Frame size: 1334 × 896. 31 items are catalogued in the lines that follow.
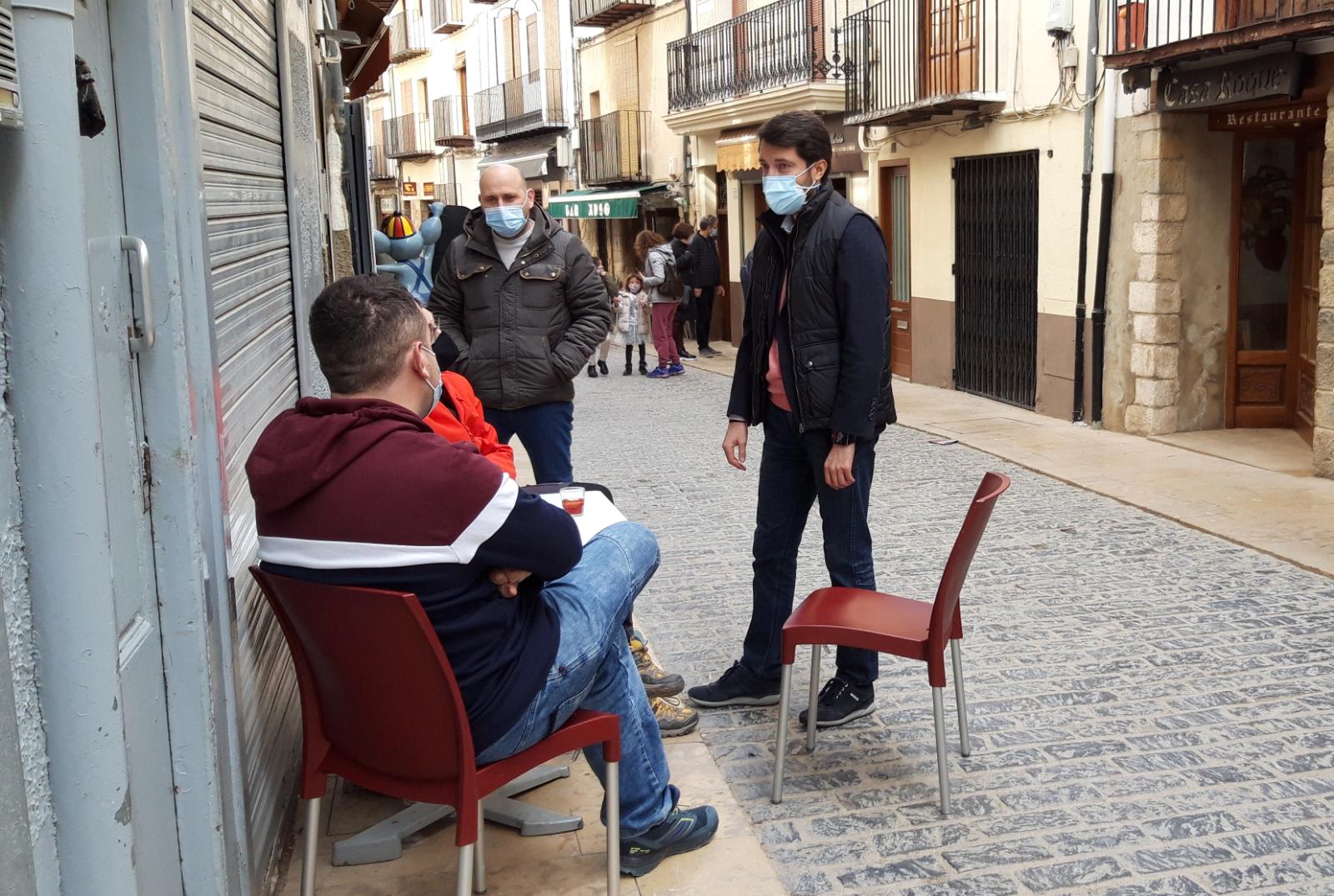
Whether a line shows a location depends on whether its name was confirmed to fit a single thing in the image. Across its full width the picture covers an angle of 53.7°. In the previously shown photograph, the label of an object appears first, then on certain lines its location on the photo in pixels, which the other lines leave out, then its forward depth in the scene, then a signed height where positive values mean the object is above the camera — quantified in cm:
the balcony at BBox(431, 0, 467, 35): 3467 +604
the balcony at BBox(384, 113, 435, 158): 3828 +317
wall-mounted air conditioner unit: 156 +21
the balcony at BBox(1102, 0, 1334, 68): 795 +133
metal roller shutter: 308 -18
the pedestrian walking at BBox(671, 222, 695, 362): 1680 -37
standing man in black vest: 390 -46
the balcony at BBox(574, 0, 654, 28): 2277 +399
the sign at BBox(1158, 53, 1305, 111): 836 +94
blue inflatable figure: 977 -2
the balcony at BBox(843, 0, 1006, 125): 1244 +174
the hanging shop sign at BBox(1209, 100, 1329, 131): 870 +72
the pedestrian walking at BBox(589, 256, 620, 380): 1641 -152
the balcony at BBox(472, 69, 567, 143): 2794 +302
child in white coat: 1619 -94
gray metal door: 205 -36
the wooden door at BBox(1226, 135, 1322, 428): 987 -42
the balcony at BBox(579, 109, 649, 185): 2361 +167
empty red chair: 338 -106
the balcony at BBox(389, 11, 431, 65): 3806 +605
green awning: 2272 +64
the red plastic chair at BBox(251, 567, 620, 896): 247 -93
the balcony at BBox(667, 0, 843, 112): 1642 +246
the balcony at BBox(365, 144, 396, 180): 4201 +258
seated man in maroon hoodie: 249 -53
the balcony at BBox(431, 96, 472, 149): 3519 +323
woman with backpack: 1584 -73
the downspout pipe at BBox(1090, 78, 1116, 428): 1051 -15
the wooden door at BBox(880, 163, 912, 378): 1486 -28
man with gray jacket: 491 -27
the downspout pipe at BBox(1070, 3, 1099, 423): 1065 +21
